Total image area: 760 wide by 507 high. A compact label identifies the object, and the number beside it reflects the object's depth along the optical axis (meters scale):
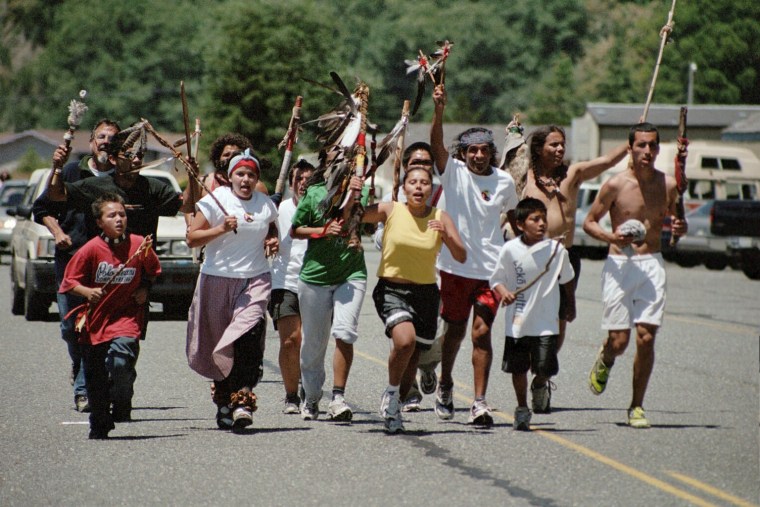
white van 70.37
